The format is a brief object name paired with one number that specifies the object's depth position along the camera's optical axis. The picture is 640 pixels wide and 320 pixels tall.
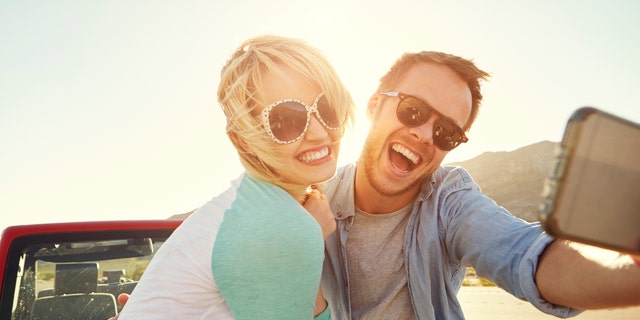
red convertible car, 3.08
